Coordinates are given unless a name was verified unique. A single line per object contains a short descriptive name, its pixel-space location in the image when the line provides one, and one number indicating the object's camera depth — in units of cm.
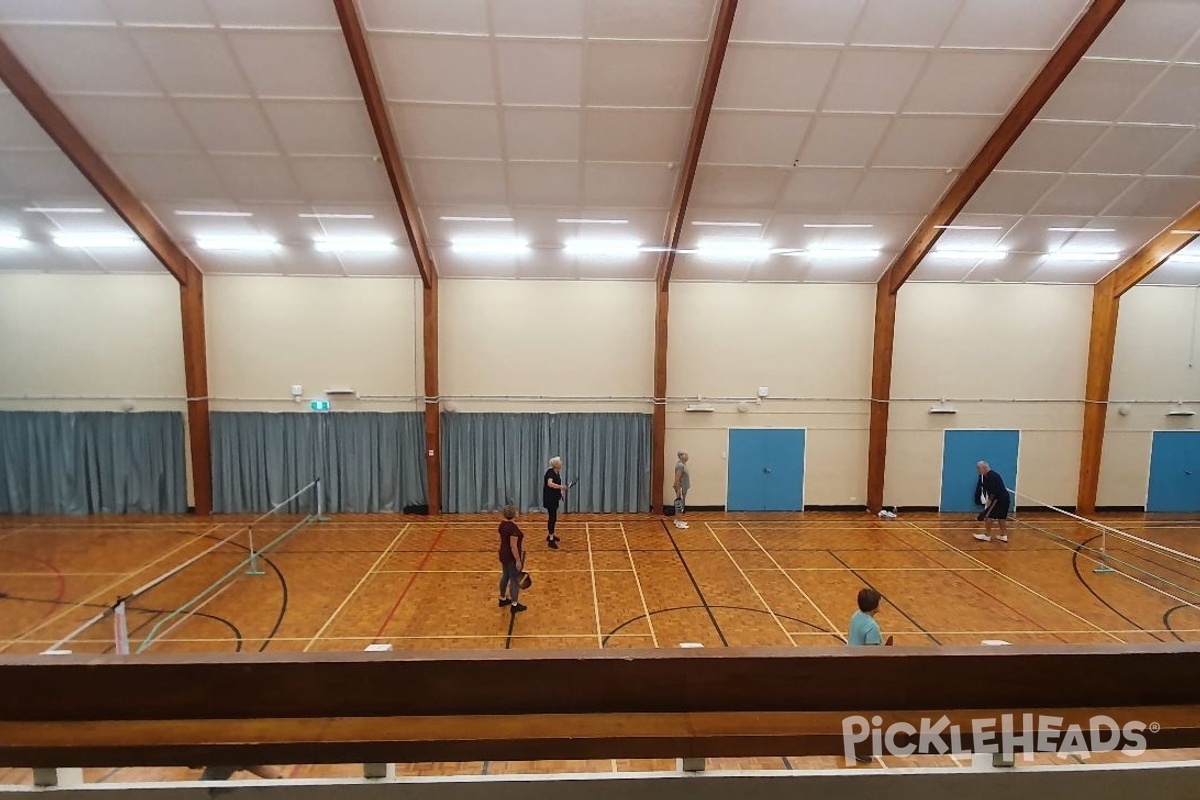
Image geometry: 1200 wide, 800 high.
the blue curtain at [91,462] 1379
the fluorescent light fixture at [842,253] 1355
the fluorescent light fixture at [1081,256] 1370
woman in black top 1186
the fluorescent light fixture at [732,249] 1327
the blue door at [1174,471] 1509
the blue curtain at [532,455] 1447
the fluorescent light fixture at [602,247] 1313
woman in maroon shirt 843
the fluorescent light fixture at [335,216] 1206
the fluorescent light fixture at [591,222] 1244
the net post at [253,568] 1029
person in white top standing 1366
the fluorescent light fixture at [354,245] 1292
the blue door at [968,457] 1500
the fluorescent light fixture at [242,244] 1284
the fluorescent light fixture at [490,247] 1309
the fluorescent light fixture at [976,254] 1358
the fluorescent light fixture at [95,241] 1263
